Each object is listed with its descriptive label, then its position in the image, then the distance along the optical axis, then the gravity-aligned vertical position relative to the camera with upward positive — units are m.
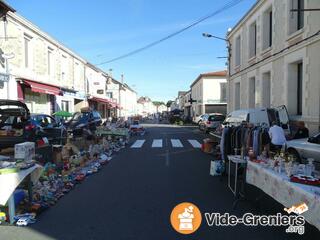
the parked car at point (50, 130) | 13.41 -0.72
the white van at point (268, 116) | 12.93 -0.21
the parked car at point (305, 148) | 8.70 -1.04
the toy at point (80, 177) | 8.45 -1.66
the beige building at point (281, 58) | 13.16 +2.63
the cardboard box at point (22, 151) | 6.53 -0.77
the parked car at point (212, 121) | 26.22 -0.83
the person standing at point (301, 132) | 11.43 -0.73
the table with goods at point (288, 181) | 3.98 -1.00
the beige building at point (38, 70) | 16.70 +2.87
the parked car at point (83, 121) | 19.53 -0.60
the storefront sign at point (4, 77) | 15.50 +1.64
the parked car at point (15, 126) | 10.57 -0.46
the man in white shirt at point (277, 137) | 9.35 -0.73
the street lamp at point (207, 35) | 26.90 +6.05
